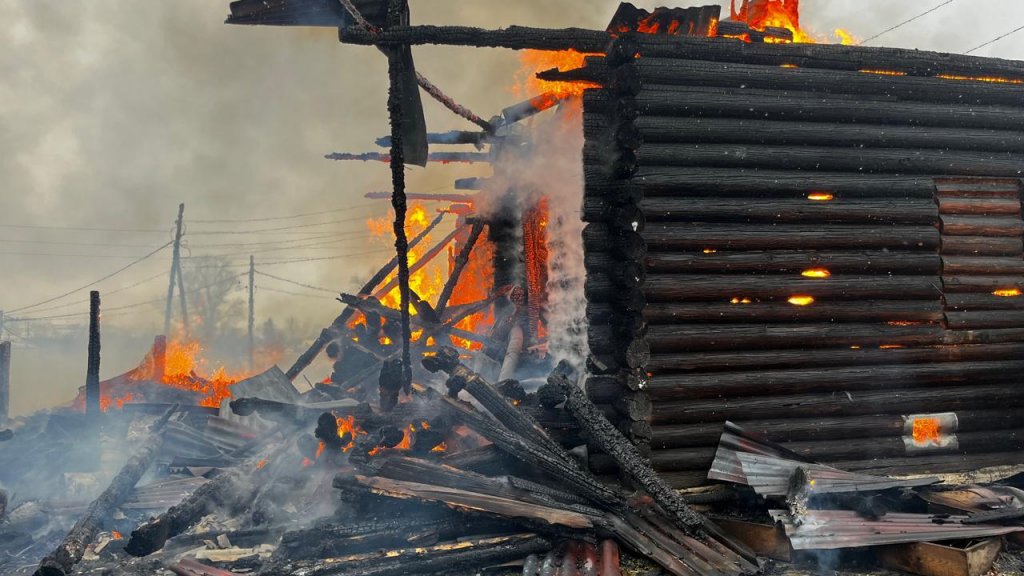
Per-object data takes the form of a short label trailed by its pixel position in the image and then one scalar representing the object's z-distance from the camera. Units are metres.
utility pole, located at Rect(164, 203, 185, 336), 35.50
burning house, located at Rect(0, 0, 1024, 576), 6.41
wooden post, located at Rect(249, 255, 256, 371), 45.16
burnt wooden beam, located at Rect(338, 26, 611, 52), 7.07
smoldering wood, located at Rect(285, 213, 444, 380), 13.88
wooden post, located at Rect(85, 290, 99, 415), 10.04
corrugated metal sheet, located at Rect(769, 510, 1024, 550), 5.45
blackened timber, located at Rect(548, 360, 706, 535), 6.18
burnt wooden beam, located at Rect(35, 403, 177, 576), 5.58
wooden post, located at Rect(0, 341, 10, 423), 12.21
